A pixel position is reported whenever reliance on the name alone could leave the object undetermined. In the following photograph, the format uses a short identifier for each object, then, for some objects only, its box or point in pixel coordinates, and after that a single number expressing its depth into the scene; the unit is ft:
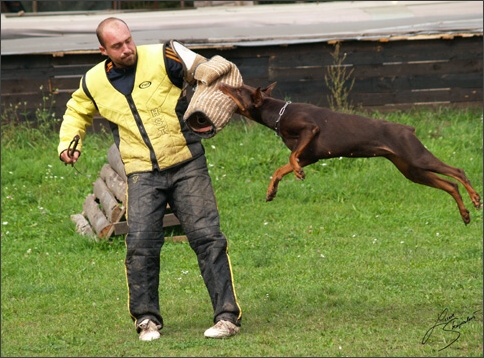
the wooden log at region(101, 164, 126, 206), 62.67
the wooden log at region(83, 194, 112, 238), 61.46
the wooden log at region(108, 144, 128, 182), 63.79
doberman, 39.29
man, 39.99
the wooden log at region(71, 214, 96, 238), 63.57
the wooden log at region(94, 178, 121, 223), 61.31
